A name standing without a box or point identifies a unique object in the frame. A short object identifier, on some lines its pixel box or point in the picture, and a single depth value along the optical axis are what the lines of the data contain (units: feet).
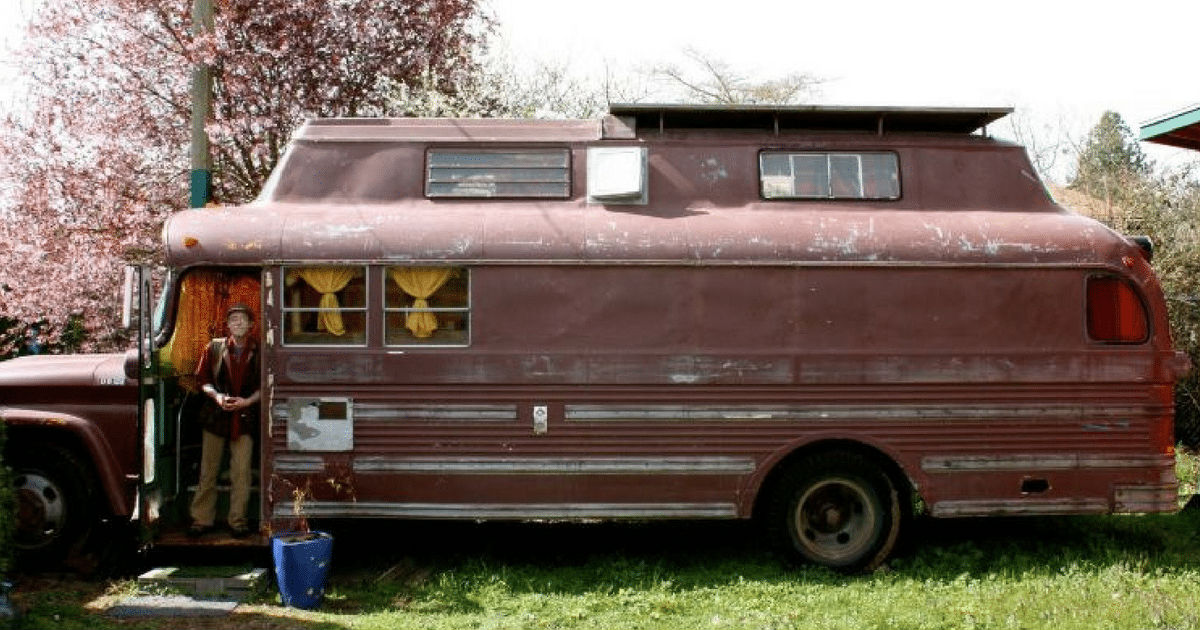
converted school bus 23.53
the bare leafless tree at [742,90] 92.12
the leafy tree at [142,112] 42.52
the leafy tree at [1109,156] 54.54
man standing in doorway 24.13
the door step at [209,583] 22.26
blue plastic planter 21.53
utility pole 34.32
